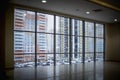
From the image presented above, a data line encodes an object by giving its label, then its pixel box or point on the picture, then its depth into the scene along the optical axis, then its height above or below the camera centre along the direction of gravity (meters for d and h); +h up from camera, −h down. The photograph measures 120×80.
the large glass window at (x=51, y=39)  6.42 +0.08
